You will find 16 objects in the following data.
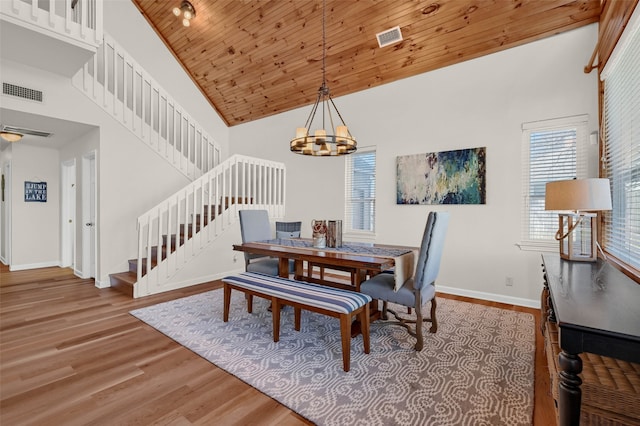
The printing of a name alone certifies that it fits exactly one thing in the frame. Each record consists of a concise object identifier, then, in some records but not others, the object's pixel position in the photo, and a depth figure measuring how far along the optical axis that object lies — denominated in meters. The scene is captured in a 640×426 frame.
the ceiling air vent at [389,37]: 3.77
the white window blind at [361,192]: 4.79
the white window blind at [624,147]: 2.06
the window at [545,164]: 3.22
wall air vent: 3.52
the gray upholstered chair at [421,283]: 2.38
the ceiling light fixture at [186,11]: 4.64
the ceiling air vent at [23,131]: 4.30
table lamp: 2.08
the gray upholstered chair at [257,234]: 3.49
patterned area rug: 1.70
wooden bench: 2.13
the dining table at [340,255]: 2.43
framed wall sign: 5.60
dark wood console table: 1.00
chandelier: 2.85
